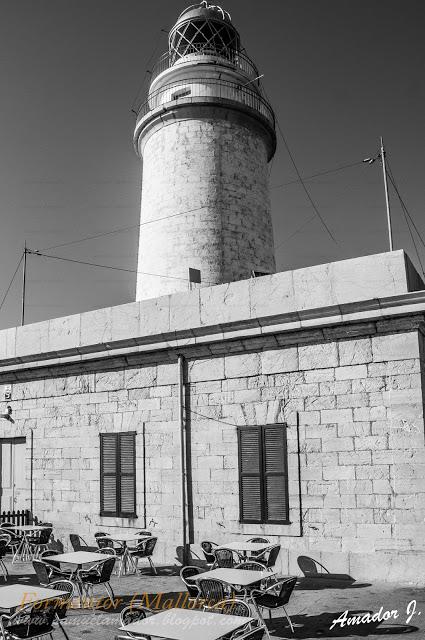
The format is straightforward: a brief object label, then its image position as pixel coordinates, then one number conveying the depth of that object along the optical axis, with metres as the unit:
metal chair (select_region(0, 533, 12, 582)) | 10.67
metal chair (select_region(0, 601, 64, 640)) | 6.24
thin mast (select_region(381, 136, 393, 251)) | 12.48
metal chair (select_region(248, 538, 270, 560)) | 9.68
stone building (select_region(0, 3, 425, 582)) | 9.63
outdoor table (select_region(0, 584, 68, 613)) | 6.36
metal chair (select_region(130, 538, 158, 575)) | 10.47
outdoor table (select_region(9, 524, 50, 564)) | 12.09
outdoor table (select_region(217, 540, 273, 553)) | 9.24
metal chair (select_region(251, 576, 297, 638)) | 7.09
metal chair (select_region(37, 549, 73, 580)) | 8.71
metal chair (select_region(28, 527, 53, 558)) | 12.01
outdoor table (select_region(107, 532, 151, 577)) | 10.48
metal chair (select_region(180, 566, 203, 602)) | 7.59
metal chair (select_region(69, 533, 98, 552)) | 11.19
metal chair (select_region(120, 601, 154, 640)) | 6.11
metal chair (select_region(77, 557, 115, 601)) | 8.67
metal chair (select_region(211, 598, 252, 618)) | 6.35
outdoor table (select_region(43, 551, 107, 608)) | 8.67
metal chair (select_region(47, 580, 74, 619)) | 6.80
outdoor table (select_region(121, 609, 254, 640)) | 5.32
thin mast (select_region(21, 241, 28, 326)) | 17.02
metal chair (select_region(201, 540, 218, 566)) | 9.33
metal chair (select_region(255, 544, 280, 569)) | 9.35
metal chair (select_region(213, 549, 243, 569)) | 9.05
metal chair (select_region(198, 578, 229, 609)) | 7.31
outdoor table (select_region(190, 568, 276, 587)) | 7.23
